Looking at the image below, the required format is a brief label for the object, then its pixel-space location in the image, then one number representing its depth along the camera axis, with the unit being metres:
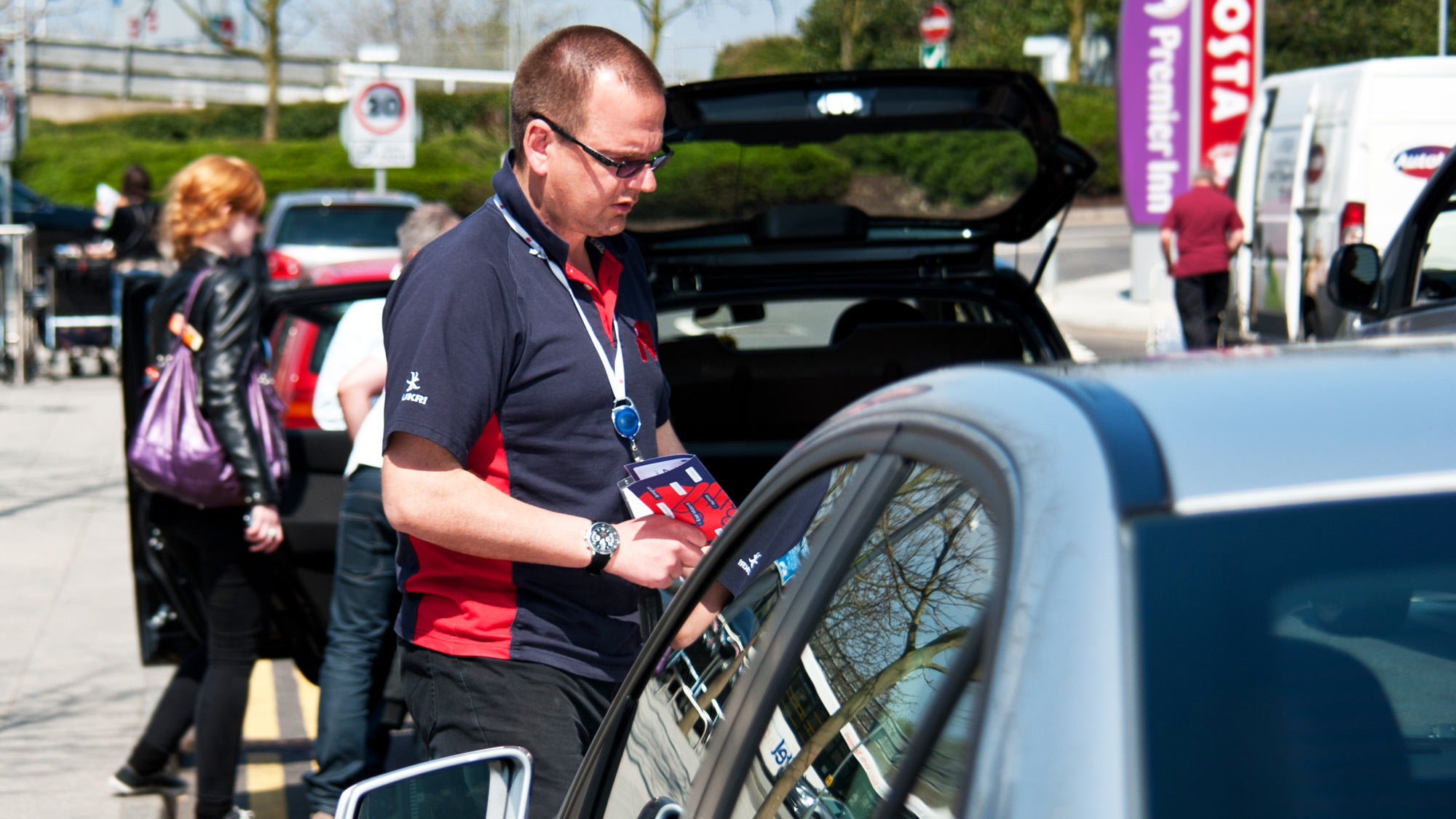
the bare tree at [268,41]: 41.25
